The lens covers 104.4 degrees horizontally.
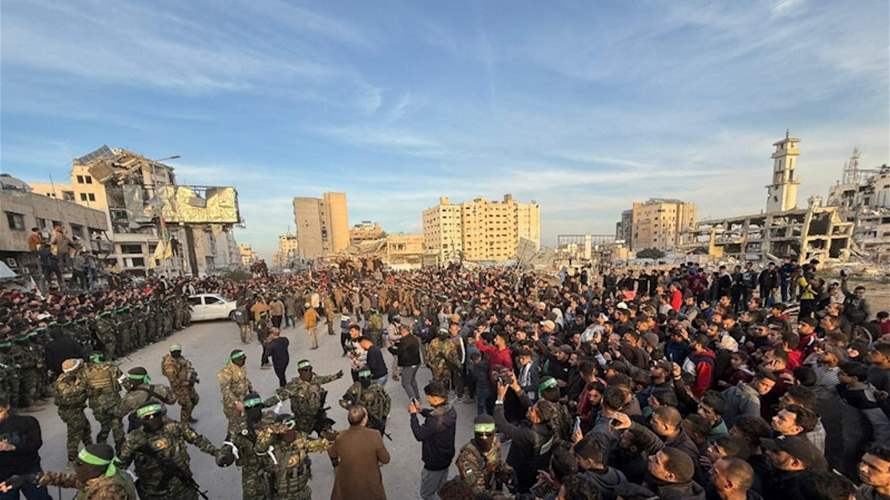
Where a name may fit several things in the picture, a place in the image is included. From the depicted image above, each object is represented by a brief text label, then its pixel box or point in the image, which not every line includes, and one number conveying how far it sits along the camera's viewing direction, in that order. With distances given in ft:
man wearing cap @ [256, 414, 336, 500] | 10.25
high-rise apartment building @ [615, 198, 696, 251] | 375.45
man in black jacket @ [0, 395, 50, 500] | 11.12
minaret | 184.44
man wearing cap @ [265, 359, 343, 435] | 14.10
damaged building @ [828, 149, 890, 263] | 161.89
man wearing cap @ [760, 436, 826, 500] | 6.93
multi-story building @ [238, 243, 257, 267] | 479.00
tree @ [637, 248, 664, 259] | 268.62
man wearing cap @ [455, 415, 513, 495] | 9.11
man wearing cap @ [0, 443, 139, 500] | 8.18
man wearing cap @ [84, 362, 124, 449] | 16.01
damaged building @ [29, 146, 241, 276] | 72.59
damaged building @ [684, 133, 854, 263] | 145.89
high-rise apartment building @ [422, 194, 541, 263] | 352.28
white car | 48.55
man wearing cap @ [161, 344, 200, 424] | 18.34
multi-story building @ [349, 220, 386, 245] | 258.92
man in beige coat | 9.99
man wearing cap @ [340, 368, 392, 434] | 14.87
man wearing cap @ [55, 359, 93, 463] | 15.25
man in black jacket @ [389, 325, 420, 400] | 20.99
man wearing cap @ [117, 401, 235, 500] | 10.52
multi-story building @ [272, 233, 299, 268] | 388.78
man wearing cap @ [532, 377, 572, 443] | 10.38
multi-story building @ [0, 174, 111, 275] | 59.36
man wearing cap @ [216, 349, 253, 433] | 15.83
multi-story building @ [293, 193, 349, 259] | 321.32
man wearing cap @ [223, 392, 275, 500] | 10.97
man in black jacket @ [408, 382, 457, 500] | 10.75
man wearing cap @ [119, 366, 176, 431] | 14.10
